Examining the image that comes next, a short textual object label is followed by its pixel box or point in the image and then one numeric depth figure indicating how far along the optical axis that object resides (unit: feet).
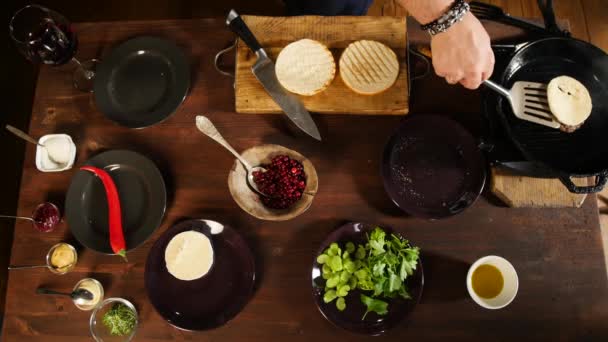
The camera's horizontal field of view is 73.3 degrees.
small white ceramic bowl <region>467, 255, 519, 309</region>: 4.02
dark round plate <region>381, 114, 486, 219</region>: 4.43
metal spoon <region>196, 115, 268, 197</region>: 4.45
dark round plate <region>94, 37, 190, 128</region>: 4.87
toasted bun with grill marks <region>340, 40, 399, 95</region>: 4.59
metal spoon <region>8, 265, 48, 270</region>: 4.59
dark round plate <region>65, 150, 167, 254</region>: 4.52
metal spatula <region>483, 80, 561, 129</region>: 4.33
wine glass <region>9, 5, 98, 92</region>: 4.50
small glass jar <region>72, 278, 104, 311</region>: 4.40
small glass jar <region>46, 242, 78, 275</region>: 4.45
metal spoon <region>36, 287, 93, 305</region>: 4.32
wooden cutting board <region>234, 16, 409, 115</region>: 4.65
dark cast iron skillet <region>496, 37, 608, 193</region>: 4.31
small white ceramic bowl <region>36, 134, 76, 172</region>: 4.74
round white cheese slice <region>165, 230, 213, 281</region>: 4.25
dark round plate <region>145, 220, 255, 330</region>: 4.29
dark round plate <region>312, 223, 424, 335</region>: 4.12
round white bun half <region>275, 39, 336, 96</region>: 4.63
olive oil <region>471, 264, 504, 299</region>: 4.15
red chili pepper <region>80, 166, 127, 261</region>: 4.40
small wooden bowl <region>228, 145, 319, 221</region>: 4.29
